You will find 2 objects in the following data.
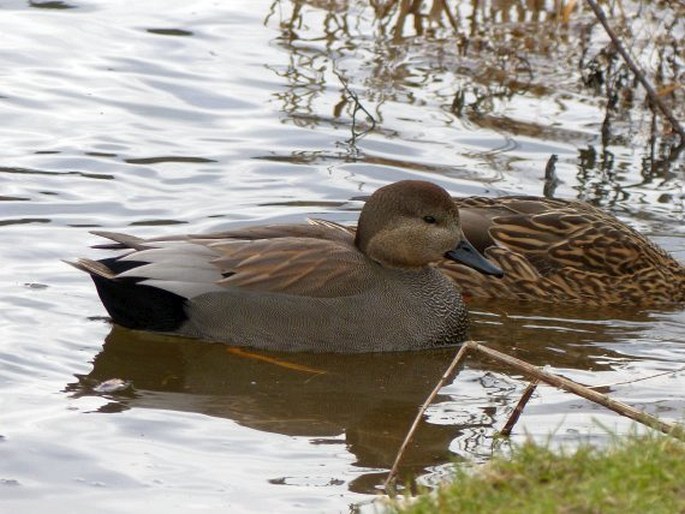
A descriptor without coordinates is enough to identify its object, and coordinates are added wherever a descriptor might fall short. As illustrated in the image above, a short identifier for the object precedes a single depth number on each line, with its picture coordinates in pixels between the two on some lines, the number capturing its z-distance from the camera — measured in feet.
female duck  65.41
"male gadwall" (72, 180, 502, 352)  56.24
